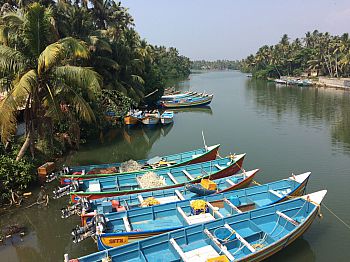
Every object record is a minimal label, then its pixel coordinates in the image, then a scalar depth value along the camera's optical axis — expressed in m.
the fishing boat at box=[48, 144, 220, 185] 13.41
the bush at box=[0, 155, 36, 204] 12.42
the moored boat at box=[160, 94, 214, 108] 38.91
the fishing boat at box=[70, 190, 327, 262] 8.30
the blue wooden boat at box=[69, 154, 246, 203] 12.18
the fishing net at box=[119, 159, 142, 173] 14.95
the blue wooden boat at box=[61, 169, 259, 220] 10.52
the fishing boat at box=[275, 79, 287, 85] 70.12
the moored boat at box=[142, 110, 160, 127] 27.22
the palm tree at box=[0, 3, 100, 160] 11.03
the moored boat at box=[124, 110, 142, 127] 26.62
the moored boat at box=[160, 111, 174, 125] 28.11
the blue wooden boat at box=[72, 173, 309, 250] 9.07
